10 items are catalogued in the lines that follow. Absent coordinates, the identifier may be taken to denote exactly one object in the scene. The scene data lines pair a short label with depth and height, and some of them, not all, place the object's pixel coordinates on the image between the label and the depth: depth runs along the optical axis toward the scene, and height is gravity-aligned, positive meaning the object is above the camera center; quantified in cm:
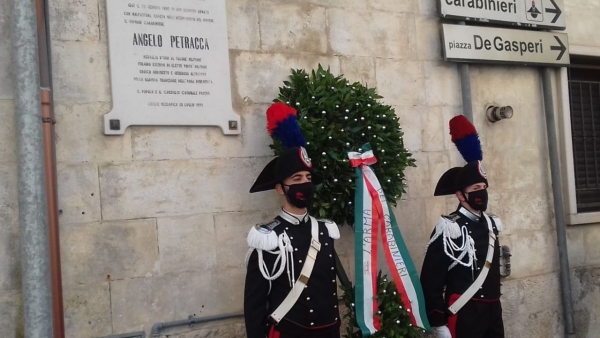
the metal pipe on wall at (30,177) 392 +12
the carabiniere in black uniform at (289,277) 407 -58
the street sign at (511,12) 602 +140
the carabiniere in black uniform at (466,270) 477 -70
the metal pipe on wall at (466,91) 601 +67
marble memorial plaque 451 +84
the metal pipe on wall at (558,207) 649 -41
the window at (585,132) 704 +30
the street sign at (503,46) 597 +108
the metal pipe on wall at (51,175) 412 +13
